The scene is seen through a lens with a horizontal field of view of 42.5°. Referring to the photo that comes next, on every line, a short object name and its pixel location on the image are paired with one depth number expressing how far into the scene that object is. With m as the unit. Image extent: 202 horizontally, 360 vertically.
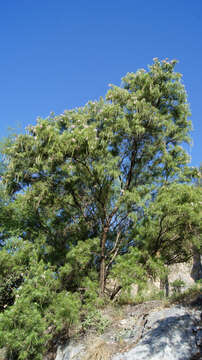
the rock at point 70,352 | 5.43
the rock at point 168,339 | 4.25
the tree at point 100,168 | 7.58
